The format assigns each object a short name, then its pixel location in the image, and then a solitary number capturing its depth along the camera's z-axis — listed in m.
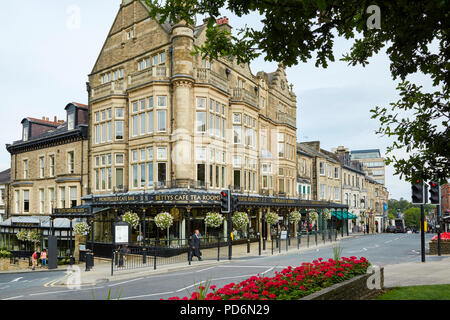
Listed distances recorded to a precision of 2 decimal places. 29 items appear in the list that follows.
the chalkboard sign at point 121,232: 19.00
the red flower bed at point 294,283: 7.34
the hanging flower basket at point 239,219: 27.22
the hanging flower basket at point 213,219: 25.22
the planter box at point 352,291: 8.17
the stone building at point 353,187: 63.81
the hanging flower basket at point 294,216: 36.39
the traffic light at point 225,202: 21.81
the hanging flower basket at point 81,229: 27.32
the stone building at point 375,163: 129.00
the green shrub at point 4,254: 32.84
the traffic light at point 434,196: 17.62
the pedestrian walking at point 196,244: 22.27
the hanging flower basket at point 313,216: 39.16
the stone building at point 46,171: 35.75
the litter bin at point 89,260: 21.39
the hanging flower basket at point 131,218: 26.05
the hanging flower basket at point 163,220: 24.44
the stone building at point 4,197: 45.22
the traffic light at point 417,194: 16.67
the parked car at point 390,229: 68.06
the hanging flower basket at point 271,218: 32.84
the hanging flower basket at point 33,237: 32.75
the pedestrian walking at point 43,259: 27.47
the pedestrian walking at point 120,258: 20.10
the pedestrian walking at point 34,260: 25.66
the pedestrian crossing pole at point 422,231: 18.10
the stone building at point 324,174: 54.12
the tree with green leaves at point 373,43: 5.50
